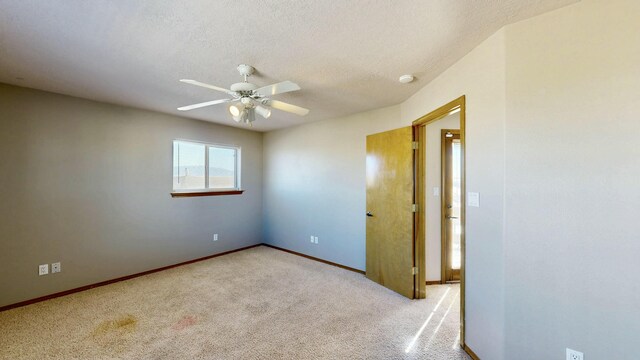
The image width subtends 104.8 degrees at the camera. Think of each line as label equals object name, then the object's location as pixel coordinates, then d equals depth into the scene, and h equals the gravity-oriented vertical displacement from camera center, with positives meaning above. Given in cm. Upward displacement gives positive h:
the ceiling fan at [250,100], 194 +72
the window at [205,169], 407 +22
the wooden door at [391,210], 300 -37
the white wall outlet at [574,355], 141 -100
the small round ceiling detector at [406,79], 241 +103
